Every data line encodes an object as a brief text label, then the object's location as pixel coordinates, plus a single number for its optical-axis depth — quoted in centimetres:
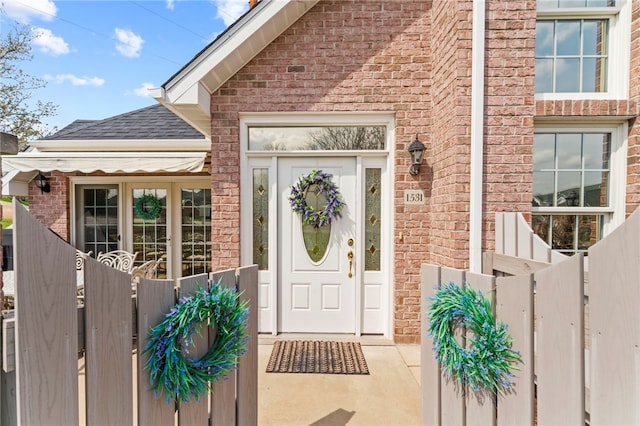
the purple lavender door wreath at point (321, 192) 384
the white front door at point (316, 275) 392
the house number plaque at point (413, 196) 372
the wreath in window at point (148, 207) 560
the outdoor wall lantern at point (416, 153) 353
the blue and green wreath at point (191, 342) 140
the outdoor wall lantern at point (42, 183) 539
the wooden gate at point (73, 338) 103
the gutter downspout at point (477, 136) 298
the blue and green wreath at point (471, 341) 157
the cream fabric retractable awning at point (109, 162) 426
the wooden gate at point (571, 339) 118
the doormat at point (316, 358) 311
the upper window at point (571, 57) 306
